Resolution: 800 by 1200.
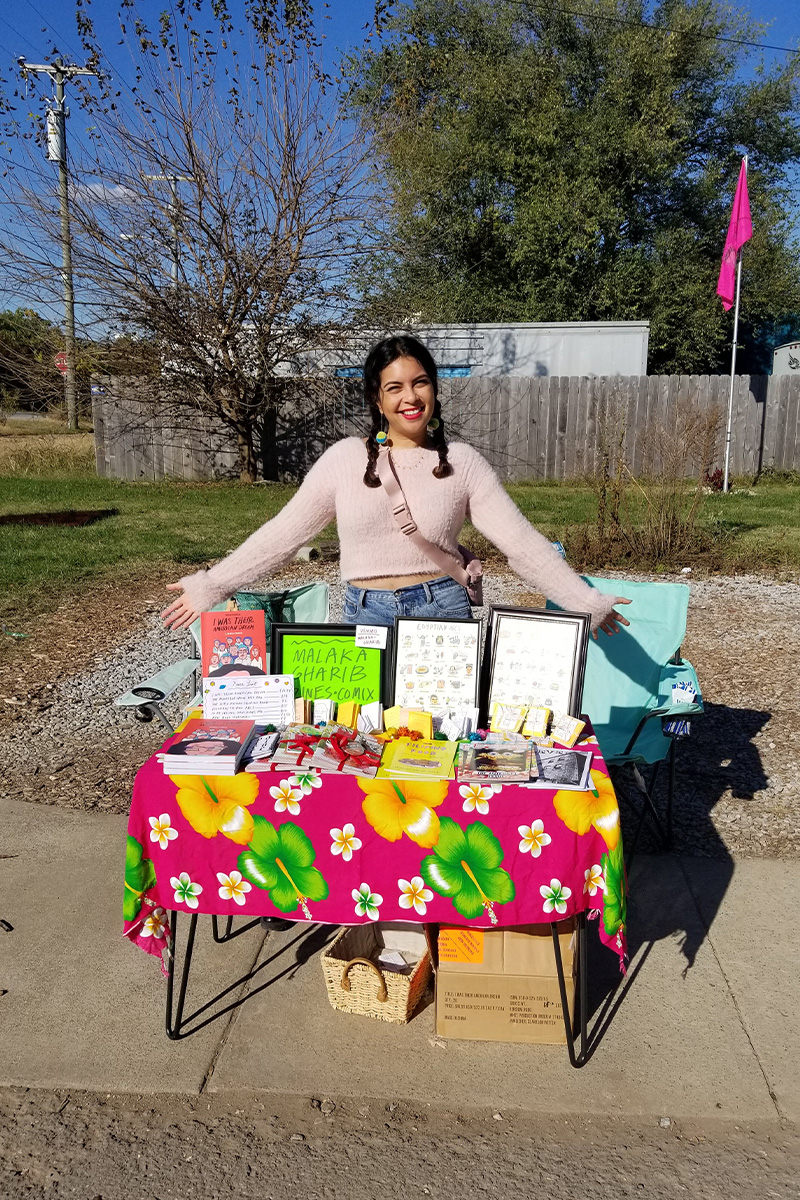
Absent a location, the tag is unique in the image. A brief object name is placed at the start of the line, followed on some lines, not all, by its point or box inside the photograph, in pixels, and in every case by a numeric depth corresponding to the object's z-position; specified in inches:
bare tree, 521.0
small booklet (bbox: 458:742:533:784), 96.3
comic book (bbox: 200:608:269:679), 112.5
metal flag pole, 546.0
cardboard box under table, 105.7
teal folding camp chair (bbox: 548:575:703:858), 165.5
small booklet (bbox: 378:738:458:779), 97.8
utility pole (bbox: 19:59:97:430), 515.8
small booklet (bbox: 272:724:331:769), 101.1
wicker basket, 110.4
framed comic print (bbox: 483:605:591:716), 109.8
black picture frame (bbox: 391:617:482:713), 110.8
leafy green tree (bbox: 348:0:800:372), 840.9
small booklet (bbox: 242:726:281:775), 100.8
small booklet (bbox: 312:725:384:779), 99.9
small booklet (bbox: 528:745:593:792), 95.7
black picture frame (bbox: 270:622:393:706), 113.9
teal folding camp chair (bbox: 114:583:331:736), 138.6
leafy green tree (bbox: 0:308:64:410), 561.0
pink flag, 514.0
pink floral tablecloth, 96.1
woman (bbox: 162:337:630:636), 117.3
